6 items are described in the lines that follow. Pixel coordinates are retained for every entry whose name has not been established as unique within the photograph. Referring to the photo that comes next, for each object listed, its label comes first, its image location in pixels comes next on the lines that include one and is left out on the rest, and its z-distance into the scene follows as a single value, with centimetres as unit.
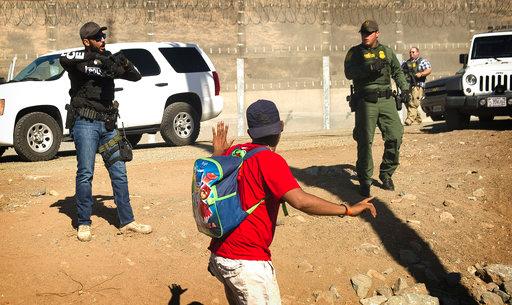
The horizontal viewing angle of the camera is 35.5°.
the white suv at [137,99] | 1229
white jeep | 1403
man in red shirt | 425
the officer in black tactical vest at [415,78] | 1691
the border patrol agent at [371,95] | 868
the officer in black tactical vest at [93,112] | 714
